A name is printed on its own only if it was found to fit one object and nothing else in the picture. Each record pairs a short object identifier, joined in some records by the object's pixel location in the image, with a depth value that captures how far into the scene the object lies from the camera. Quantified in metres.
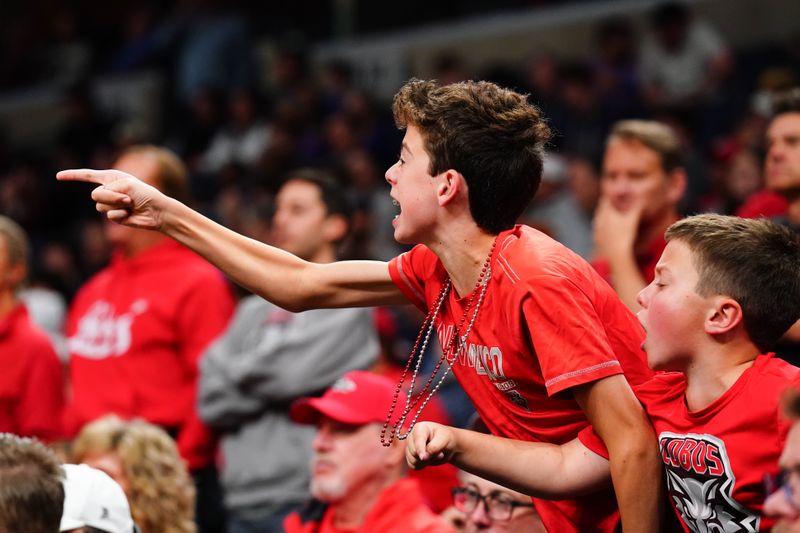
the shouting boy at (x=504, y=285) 5.05
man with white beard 7.75
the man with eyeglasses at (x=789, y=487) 4.09
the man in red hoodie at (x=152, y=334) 10.07
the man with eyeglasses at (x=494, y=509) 6.63
